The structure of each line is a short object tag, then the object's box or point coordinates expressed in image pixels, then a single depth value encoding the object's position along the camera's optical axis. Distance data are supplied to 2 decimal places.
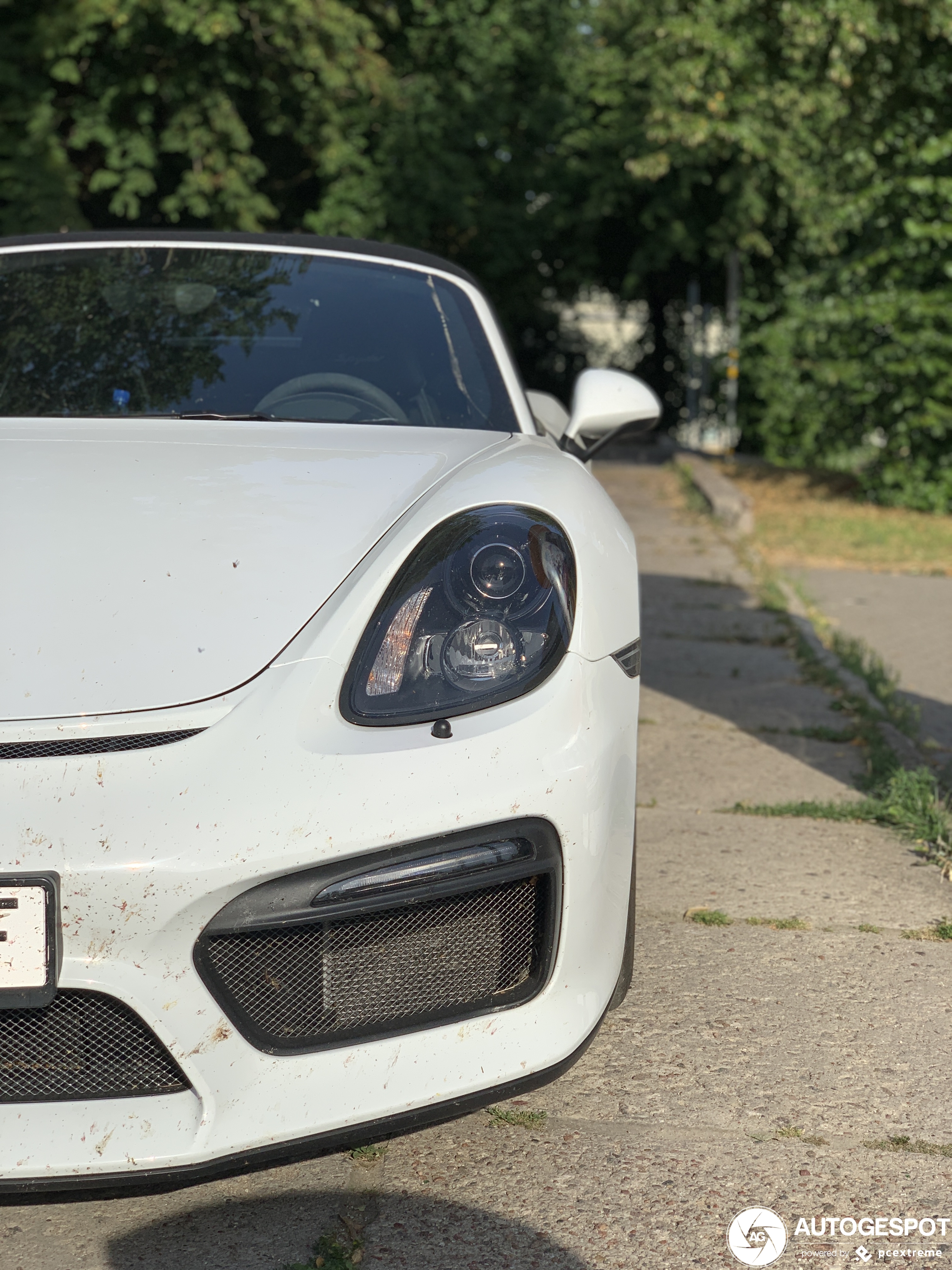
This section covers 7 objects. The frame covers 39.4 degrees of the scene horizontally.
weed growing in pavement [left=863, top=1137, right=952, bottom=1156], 1.92
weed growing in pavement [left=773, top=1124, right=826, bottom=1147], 1.95
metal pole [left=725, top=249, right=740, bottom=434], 18.16
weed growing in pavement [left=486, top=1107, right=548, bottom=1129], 2.03
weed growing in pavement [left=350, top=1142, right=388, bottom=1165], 1.92
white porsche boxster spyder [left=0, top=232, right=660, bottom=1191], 1.60
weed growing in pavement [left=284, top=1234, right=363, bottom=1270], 1.65
